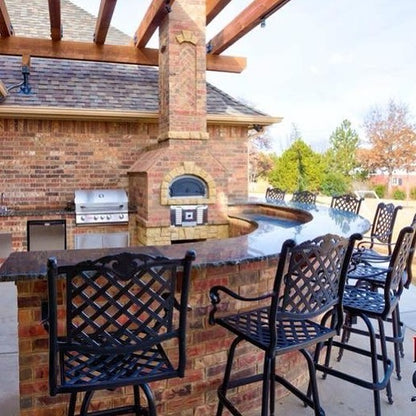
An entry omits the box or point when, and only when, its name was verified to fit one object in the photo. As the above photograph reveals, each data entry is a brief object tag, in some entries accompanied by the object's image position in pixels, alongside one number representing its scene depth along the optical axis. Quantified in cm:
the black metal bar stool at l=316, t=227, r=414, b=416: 237
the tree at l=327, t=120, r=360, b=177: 1820
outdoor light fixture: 642
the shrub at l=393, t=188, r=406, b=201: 1756
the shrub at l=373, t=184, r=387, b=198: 1746
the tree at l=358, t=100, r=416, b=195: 1861
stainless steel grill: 654
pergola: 562
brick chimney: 617
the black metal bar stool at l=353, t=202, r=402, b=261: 434
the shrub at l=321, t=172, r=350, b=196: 1482
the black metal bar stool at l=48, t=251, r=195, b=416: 146
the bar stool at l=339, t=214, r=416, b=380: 284
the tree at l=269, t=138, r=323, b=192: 1352
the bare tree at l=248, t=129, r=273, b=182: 2081
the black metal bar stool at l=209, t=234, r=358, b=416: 182
